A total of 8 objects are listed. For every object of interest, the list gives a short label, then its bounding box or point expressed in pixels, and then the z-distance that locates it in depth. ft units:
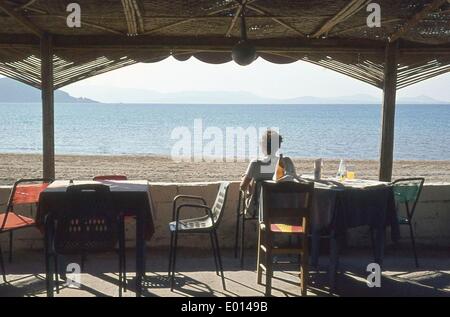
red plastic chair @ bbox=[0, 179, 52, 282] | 15.33
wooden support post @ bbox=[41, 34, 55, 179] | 19.74
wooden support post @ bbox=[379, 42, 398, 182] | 20.48
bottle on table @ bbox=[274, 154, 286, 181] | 16.33
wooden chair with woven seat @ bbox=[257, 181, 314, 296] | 13.61
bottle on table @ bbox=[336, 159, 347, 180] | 17.37
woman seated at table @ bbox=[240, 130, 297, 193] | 16.85
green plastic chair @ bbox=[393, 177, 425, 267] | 17.07
